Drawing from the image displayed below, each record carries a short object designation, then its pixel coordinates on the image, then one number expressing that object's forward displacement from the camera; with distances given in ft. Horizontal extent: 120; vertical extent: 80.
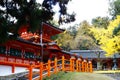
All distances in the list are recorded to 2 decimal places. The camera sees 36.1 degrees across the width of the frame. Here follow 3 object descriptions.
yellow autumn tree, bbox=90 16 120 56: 106.48
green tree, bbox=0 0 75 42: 27.98
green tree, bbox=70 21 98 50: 140.40
